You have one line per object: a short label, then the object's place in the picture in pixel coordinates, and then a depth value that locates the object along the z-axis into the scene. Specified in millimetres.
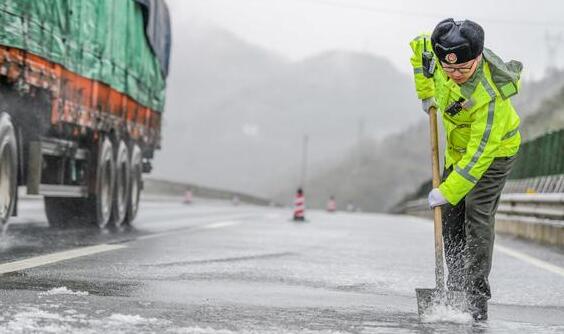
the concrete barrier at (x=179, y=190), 48625
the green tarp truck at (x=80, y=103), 10672
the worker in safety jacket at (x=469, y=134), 6188
